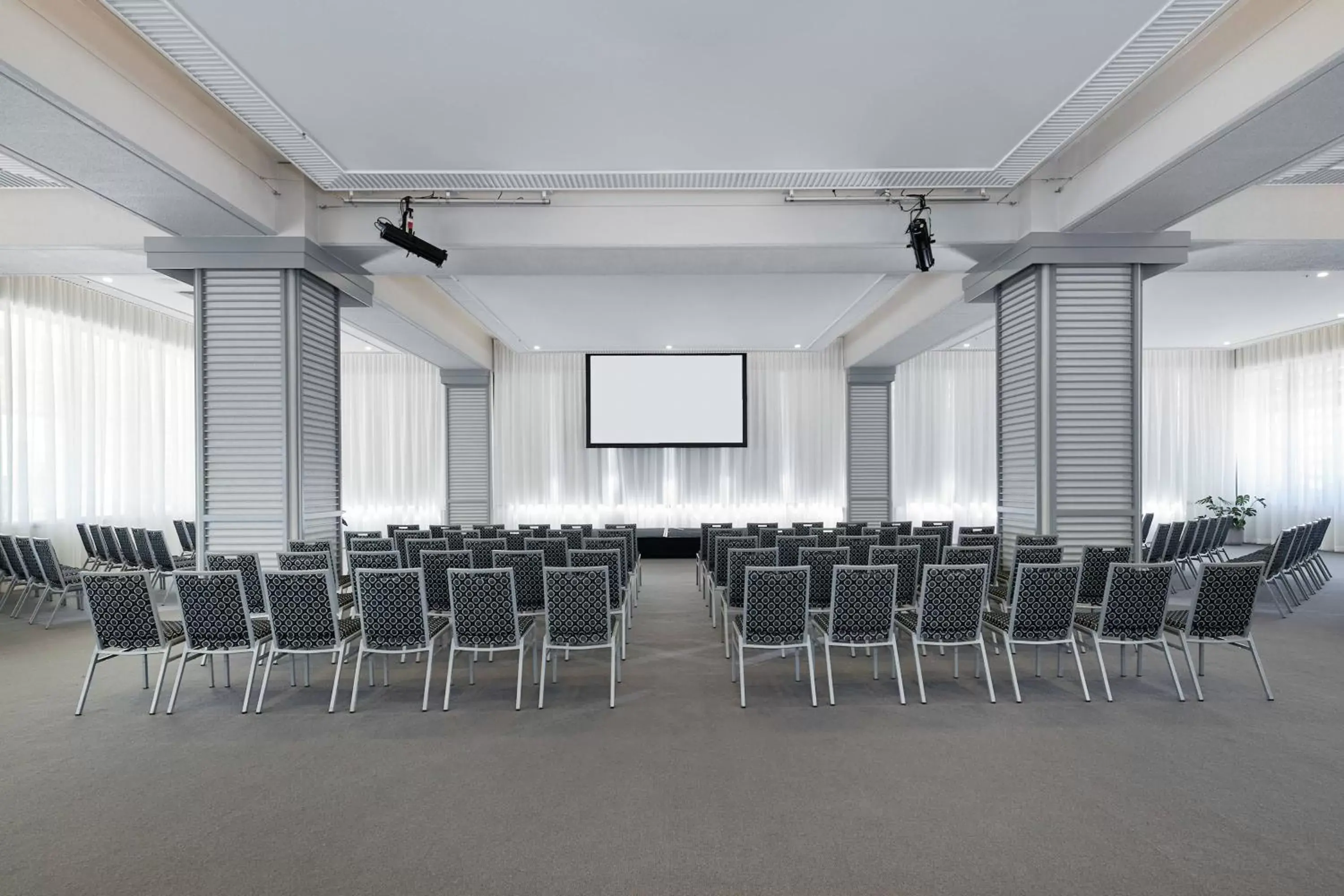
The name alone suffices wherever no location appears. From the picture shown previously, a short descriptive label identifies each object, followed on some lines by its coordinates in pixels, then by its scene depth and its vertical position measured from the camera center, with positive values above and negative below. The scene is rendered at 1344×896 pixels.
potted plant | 13.85 -1.31
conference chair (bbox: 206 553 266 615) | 5.46 -1.01
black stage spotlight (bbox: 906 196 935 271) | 6.46 +1.87
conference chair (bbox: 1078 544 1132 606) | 5.94 -1.05
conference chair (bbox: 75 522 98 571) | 9.23 -1.23
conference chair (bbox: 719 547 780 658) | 5.77 -0.99
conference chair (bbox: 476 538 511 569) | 6.58 -0.98
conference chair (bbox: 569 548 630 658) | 5.76 -0.97
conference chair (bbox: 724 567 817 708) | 4.60 -1.10
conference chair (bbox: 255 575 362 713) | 4.55 -1.09
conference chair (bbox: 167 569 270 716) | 4.54 -1.10
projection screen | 14.40 +0.96
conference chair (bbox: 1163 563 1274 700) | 4.67 -1.10
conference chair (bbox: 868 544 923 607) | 5.88 -1.00
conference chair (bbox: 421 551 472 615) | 5.71 -1.00
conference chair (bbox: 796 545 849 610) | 5.75 -0.99
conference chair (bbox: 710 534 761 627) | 7.01 -1.14
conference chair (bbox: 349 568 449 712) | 4.55 -1.08
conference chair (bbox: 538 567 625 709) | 4.63 -1.08
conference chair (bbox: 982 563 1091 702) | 4.68 -1.08
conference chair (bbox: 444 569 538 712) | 4.55 -1.08
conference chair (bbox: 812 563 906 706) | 4.65 -1.08
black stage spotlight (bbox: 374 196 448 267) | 6.24 +1.87
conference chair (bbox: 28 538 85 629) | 7.55 -1.32
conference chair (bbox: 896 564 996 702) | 4.68 -1.08
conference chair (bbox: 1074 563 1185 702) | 4.66 -1.08
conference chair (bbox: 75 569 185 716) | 4.47 -1.09
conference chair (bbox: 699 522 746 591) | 8.82 -1.41
